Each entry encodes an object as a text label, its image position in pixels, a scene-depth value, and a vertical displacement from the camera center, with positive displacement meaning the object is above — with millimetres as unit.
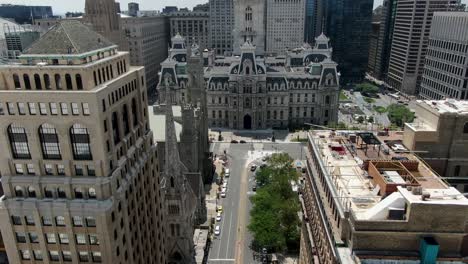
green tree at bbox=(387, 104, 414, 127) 179375 -41006
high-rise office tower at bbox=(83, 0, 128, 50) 139125 +5594
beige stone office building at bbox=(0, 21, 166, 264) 44344 -15341
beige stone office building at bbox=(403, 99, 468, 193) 61312 -18131
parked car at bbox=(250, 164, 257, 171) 146838 -53812
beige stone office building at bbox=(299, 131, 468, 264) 43625 -22232
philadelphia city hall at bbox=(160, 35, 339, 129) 185125 -31820
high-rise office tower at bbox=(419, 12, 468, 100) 170750 -11751
